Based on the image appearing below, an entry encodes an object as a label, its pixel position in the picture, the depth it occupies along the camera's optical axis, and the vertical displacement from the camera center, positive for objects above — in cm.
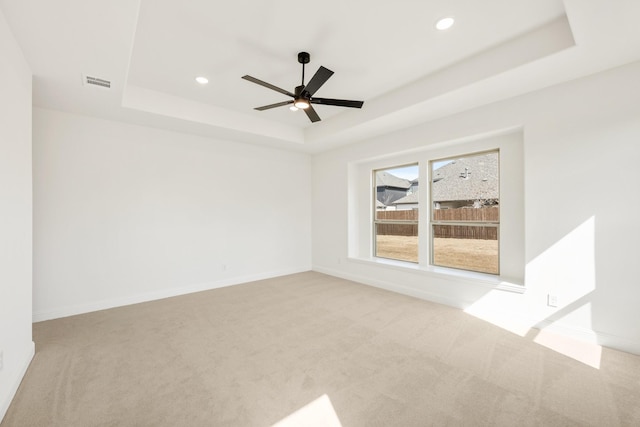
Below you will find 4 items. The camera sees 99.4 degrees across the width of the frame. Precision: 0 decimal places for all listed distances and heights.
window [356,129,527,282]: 351 -3
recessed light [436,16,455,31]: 229 +162
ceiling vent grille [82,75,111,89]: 272 +135
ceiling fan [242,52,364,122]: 258 +117
